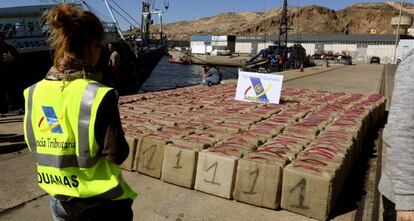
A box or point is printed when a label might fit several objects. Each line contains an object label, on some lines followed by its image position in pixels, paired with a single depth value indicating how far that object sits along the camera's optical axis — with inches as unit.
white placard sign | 366.0
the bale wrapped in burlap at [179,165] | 190.4
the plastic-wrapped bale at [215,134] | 224.3
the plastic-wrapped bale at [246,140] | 203.2
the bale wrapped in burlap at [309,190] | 158.2
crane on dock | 1678.8
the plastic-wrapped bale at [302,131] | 232.5
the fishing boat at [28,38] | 635.5
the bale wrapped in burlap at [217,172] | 178.9
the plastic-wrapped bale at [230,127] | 245.0
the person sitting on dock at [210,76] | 576.7
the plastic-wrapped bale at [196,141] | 199.2
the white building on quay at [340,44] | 2878.9
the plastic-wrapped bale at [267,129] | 231.3
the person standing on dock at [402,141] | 68.6
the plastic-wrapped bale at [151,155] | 203.8
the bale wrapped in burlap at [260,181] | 167.5
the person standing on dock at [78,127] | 75.4
